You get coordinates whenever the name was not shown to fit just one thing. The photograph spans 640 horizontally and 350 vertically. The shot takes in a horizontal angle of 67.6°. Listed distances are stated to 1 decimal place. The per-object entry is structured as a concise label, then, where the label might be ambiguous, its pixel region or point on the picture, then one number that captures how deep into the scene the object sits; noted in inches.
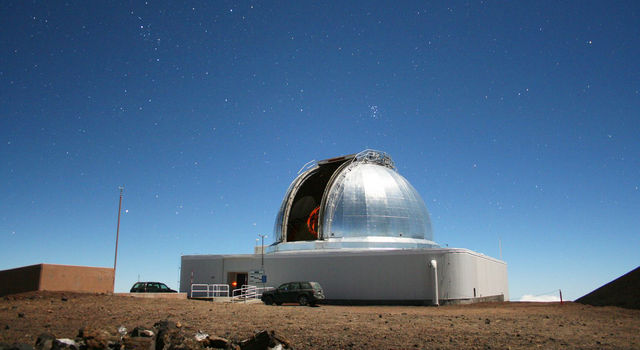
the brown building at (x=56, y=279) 693.3
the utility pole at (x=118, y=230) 1090.7
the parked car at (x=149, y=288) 1023.0
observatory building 941.8
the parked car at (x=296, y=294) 868.6
